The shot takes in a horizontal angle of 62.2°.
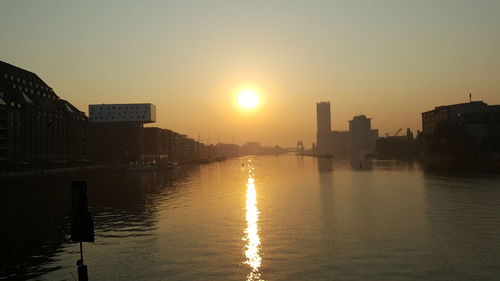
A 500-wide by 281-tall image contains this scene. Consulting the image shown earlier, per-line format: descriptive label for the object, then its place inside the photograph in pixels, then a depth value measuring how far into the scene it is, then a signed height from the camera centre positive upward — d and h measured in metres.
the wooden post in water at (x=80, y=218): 15.86 -2.46
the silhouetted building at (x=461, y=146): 173.86 -1.10
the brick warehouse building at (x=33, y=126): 134.00 +11.56
